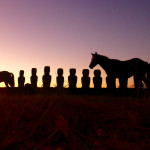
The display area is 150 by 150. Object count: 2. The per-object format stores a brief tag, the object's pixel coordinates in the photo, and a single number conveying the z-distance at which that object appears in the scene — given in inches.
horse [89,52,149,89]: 634.8
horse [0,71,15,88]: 756.6
